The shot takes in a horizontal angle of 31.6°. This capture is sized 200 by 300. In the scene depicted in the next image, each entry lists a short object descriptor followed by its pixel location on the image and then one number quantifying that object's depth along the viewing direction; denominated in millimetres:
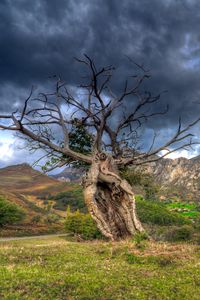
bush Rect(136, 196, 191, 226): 109581
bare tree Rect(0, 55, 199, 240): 22078
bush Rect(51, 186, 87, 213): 142125
